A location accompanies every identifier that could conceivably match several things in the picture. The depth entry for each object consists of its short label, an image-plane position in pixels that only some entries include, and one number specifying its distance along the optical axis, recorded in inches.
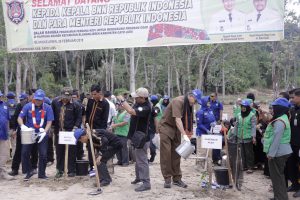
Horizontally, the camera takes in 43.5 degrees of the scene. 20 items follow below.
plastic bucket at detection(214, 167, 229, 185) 275.7
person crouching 274.7
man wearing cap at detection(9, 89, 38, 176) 321.1
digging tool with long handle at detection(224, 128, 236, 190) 266.2
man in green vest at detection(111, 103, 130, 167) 350.9
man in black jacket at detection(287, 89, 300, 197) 267.6
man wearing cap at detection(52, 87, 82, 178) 309.4
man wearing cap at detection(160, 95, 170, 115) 436.1
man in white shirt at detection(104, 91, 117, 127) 378.9
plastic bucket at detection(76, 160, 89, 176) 315.3
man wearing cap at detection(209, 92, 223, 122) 393.7
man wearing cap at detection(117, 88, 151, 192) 263.4
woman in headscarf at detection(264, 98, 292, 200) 234.1
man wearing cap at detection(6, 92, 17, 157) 378.9
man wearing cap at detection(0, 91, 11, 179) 309.3
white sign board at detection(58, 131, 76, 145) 287.8
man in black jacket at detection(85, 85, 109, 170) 285.7
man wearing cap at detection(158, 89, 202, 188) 259.6
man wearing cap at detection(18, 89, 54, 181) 296.5
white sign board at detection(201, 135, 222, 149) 259.8
